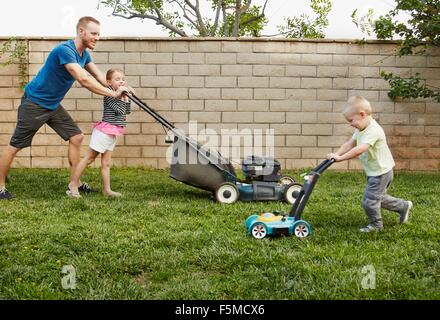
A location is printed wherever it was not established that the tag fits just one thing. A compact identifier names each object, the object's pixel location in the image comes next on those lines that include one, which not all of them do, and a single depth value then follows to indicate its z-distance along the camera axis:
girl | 5.57
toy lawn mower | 3.83
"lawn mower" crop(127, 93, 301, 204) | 5.23
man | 5.20
